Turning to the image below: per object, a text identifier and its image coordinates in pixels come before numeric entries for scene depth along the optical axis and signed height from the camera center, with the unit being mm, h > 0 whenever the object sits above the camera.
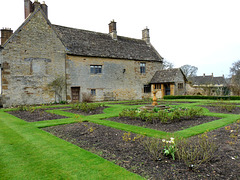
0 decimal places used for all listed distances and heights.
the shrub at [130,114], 8875 -1175
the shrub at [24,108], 12758 -1198
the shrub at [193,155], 3621 -1386
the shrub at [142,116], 8547 -1207
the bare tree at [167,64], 51750 +7384
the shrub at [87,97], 21234 -737
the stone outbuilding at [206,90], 25548 -71
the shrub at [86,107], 11750 -1069
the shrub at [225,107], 10905 -1134
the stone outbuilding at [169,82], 25606 +1139
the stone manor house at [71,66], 17438 +2984
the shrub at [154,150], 4051 -1397
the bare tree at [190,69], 69750 +8053
